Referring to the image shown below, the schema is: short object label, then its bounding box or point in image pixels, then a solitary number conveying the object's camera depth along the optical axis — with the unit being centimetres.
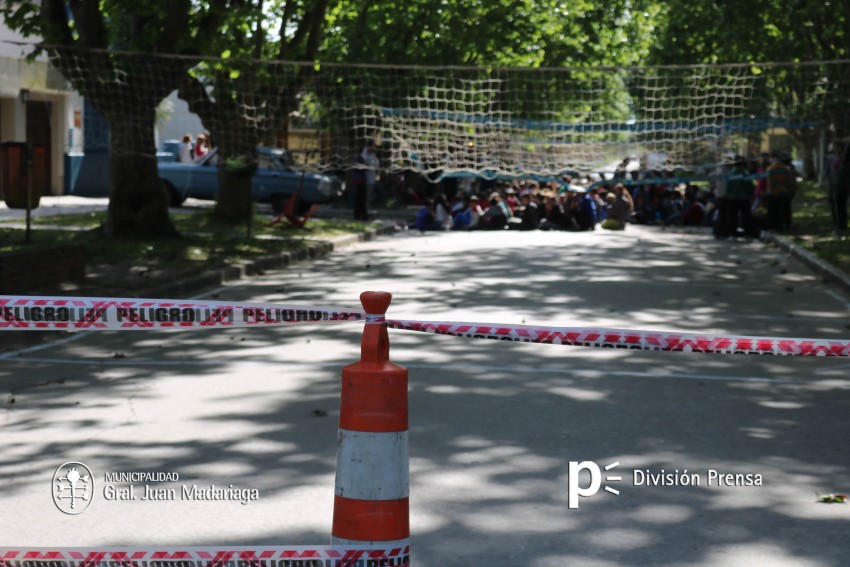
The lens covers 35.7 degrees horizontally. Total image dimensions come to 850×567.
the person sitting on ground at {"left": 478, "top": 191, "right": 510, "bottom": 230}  3134
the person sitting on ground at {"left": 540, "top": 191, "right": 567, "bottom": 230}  3130
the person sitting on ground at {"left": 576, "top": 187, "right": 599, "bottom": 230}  3123
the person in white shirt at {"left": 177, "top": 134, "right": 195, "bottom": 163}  3784
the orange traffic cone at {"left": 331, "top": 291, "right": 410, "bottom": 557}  406
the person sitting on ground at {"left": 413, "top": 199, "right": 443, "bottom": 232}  3044
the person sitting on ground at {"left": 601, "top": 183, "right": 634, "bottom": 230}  3120
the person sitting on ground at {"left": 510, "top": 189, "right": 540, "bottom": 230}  3123
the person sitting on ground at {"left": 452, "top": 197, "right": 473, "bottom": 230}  3136
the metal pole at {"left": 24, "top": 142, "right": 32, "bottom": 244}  1579
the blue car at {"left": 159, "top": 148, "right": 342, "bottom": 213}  3381
